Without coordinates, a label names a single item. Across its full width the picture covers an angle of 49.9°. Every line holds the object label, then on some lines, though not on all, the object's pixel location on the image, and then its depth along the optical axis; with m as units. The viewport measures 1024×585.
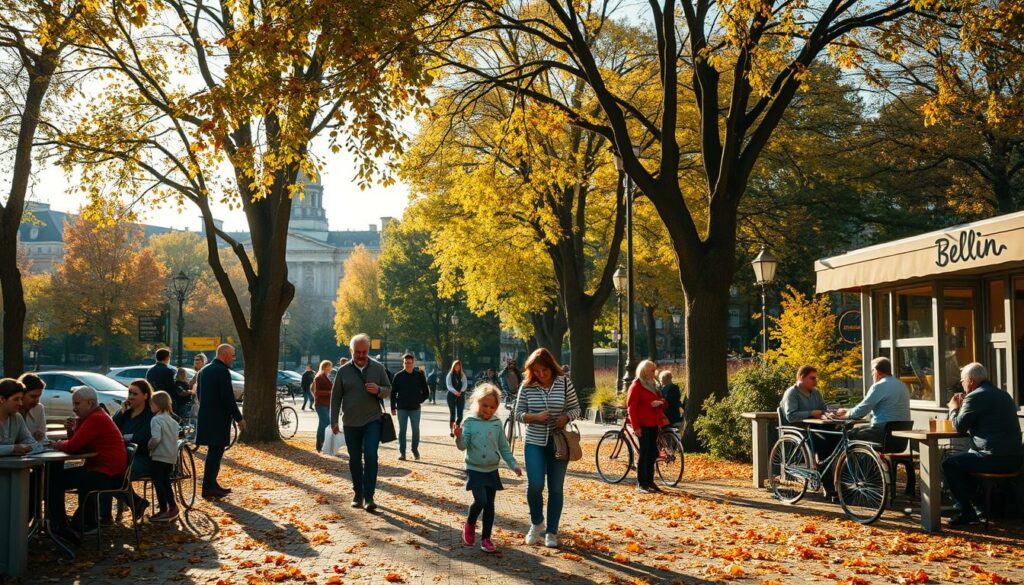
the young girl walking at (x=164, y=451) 10.76
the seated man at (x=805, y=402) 12.75
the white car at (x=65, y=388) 27.61
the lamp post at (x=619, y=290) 31.89
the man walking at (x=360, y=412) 11.94
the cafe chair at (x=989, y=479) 10.42
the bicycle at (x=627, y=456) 14.68
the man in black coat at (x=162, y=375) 17.95
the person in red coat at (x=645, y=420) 13.77
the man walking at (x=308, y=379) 36.00
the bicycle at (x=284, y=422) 25.19
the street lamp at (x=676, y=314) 47.94
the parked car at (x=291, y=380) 62.56
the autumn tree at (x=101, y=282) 58.78
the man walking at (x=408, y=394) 18.81
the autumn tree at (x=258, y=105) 12.46
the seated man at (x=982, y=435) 10.42
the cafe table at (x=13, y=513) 8.23
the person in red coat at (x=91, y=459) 9.51
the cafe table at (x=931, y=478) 10.35
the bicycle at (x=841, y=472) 11.04
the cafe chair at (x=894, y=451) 11.66
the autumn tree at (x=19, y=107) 18.30
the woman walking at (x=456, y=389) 22.79
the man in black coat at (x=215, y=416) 12.95
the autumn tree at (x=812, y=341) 25.61
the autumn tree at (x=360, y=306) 87.12
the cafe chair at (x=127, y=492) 9.63
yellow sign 66.89
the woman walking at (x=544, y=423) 9.41
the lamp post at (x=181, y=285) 36.56
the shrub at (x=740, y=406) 17.17
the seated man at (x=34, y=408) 10.03
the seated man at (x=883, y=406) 11.60
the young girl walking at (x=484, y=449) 9.14
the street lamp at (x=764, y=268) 23.44
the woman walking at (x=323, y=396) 20.45
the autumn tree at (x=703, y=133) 17.19
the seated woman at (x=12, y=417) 9.31
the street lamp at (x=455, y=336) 68.50
